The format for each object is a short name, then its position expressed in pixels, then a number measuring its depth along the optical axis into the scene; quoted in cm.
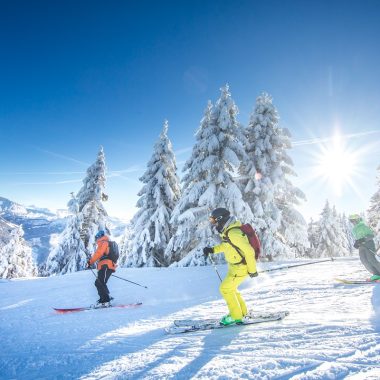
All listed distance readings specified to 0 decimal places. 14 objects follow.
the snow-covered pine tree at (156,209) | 2148
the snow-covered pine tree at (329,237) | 3897
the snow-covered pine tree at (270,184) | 1747
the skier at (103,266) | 780
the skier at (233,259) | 496
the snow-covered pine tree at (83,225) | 2594
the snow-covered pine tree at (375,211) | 2353
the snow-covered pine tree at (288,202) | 1859
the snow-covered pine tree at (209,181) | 1659
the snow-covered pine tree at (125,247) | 2381
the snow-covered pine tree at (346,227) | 7299
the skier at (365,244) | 792
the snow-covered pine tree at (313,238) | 4284
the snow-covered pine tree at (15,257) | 3186
